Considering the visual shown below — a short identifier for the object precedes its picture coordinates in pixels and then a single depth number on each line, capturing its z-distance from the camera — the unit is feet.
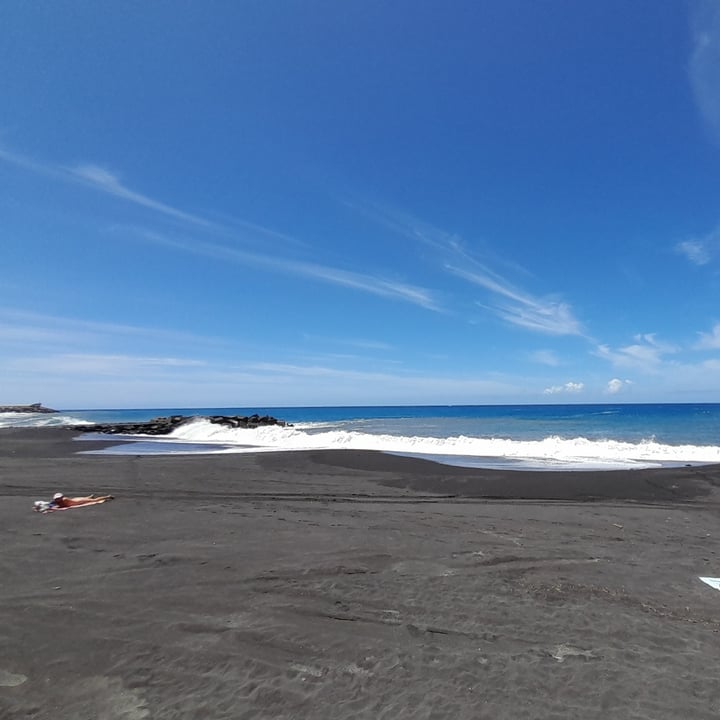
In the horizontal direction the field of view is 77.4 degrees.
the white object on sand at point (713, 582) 20.27
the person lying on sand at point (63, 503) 32.77
